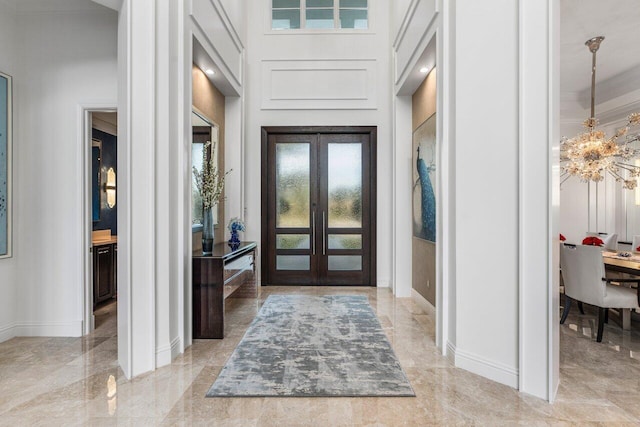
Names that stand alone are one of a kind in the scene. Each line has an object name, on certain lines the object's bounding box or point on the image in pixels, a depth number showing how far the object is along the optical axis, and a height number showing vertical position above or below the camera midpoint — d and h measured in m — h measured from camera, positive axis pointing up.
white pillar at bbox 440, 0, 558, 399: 2.38 +0.13
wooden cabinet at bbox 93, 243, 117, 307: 4.43 -0.79
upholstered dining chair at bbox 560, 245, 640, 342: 3.52 -0.78
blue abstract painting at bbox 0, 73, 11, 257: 3.34 +0.44
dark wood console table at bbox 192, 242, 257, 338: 3.40 -0.79
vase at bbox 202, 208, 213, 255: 3.65 -0.26
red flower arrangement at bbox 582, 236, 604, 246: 4.55 -0.43
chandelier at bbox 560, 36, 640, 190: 4.88 +0.73
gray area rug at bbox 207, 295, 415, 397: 2.47 -1.20
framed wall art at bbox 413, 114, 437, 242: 4.25 +0.32
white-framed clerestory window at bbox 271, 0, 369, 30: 5.89 +3.05
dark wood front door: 5.86 -0.02
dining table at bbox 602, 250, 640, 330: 3.46 -0.57
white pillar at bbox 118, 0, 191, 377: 2.67 +0.16
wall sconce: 5.34 +0.29
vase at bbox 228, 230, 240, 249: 4.35 -0.37
